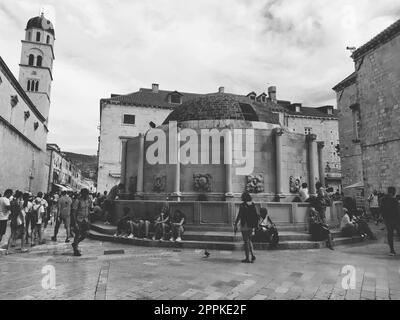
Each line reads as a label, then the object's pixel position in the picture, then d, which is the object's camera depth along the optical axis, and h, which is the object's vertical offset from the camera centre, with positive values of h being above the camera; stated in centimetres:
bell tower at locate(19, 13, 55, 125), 5325 +2474
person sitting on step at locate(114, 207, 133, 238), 1125 -93
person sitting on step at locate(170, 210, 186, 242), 1038 -80
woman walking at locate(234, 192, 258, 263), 773 -50
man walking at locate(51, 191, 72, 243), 1133 -31
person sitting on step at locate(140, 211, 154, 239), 1086 -92
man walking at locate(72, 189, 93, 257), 870 -50
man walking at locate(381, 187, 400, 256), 902 -24
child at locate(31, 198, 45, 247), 1081 -66
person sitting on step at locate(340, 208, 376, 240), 1130 -87
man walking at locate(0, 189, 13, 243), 896 -32
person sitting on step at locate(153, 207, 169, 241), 1049 -85
